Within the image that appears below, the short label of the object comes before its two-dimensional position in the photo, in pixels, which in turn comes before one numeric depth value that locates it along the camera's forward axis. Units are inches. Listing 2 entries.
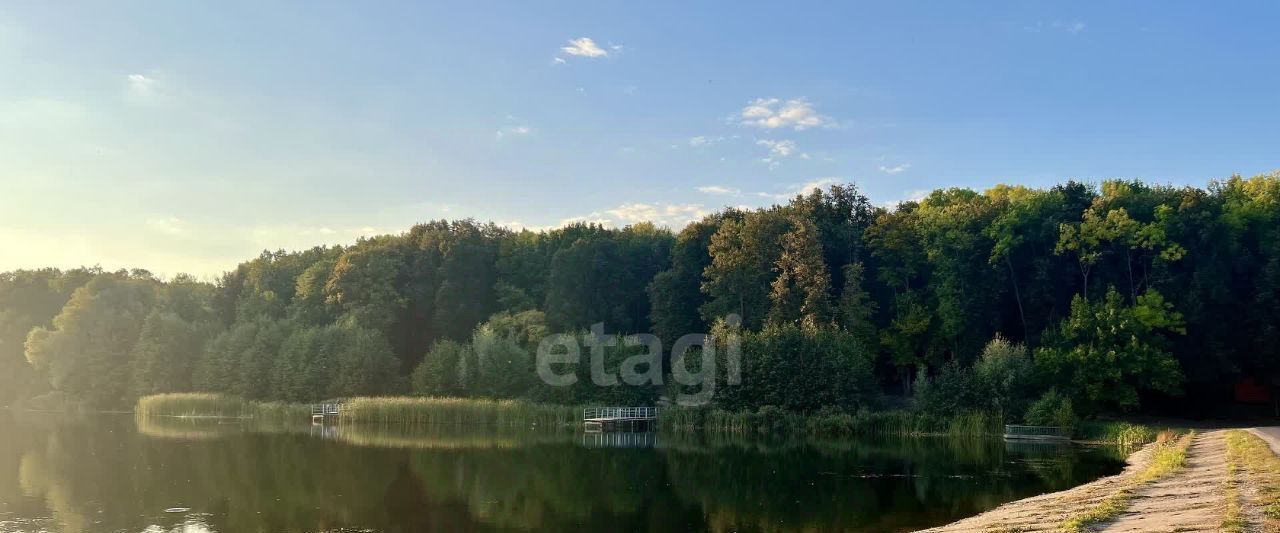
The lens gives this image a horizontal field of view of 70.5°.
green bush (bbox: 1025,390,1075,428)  1566.2
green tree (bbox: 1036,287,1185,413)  1654.8
